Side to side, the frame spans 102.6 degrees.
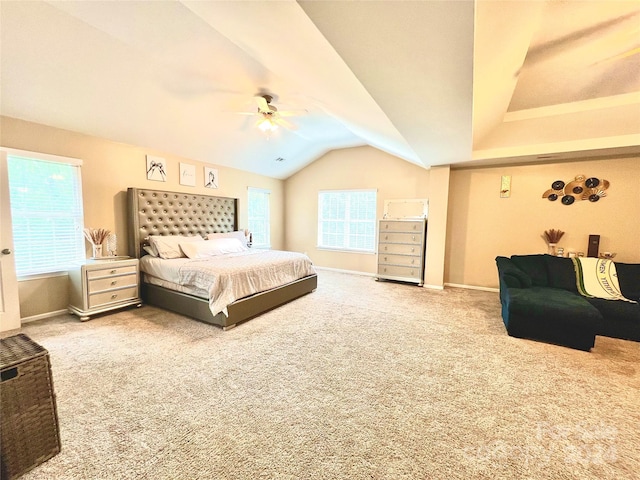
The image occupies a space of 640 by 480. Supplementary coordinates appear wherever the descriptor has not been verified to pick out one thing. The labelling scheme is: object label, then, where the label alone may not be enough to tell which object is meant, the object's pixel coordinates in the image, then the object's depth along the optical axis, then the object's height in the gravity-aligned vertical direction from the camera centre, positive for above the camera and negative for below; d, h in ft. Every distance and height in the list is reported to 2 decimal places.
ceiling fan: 10.32 +4.55
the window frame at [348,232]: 18.83 -0.72
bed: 10.22 -1.19
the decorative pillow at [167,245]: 12.50 -1.26
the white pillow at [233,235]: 15.29 -0.94
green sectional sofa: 8.42 -2.84
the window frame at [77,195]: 9.47 +0.64
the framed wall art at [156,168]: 13.35 +2.69
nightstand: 10.22 -2.82
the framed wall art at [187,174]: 14.74 +2.65
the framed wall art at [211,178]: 15.98 +2.70
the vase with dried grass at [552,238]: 13.69 -0.62
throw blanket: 10.66 -2.18
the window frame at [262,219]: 19.36 +0.16
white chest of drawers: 16.11 -1.68
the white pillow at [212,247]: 12.73 -1.44
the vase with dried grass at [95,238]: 11.19 -0.88
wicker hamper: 3.96 -3.13
